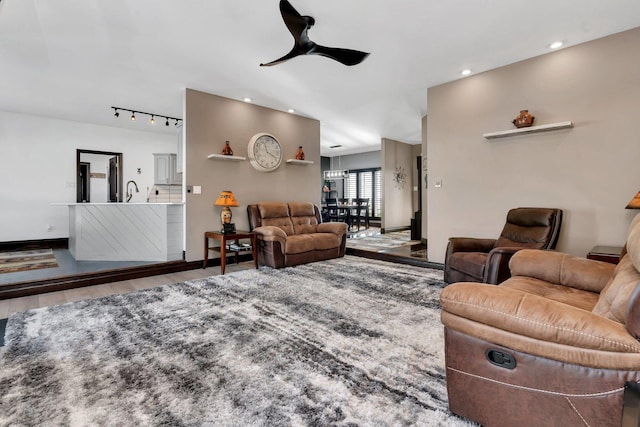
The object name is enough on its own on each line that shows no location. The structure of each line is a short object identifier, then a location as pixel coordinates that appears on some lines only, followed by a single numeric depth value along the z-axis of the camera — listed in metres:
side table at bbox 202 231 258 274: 4.40
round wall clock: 5.42
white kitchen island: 4.74
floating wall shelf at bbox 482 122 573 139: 3.51
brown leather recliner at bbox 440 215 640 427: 1.07
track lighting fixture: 5.59
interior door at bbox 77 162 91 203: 8.10
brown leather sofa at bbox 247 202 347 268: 4.57
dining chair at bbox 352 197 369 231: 9.33
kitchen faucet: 7.20
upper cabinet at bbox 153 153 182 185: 7.23
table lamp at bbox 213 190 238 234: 4.63
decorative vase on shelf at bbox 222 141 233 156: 5.02
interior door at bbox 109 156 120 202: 7.17
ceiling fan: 2.64
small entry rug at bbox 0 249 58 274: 4.38
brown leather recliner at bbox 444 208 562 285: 3.02
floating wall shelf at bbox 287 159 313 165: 5.88
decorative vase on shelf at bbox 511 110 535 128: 3.74
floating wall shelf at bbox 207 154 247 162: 4.87
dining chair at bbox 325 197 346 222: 9.15
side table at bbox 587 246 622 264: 2.75
